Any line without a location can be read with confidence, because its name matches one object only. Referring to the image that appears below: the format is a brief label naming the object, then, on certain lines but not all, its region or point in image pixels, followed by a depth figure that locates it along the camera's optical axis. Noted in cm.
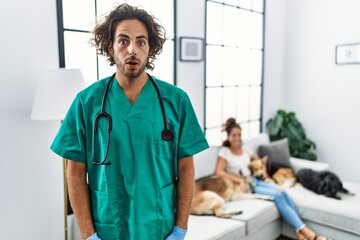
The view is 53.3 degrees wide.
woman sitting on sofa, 299
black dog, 312
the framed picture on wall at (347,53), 390
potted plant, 424
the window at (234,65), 362
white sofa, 257
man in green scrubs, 126
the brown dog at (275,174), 339
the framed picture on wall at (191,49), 312
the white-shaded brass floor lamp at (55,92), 194
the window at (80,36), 230
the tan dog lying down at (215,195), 279
